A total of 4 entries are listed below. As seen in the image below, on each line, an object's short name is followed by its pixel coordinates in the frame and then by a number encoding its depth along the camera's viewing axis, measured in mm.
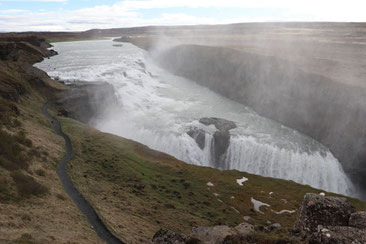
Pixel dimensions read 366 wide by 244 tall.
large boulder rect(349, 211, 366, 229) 15453
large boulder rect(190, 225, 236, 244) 17172
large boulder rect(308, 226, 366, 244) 13578
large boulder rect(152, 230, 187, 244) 18062
